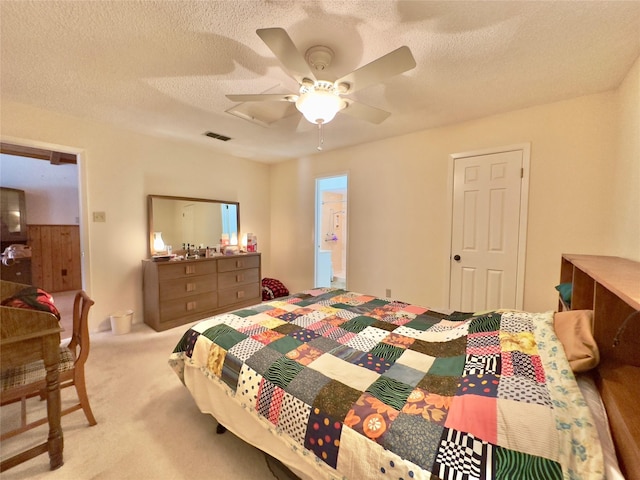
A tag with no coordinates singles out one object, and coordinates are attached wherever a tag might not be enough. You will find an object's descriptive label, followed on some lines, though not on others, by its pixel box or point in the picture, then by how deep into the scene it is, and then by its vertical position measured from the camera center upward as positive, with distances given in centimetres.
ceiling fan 122 +83
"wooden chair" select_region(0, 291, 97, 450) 136 -83
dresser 313 -81
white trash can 294 -109
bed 73 -62
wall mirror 343 +10
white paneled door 260 +0
